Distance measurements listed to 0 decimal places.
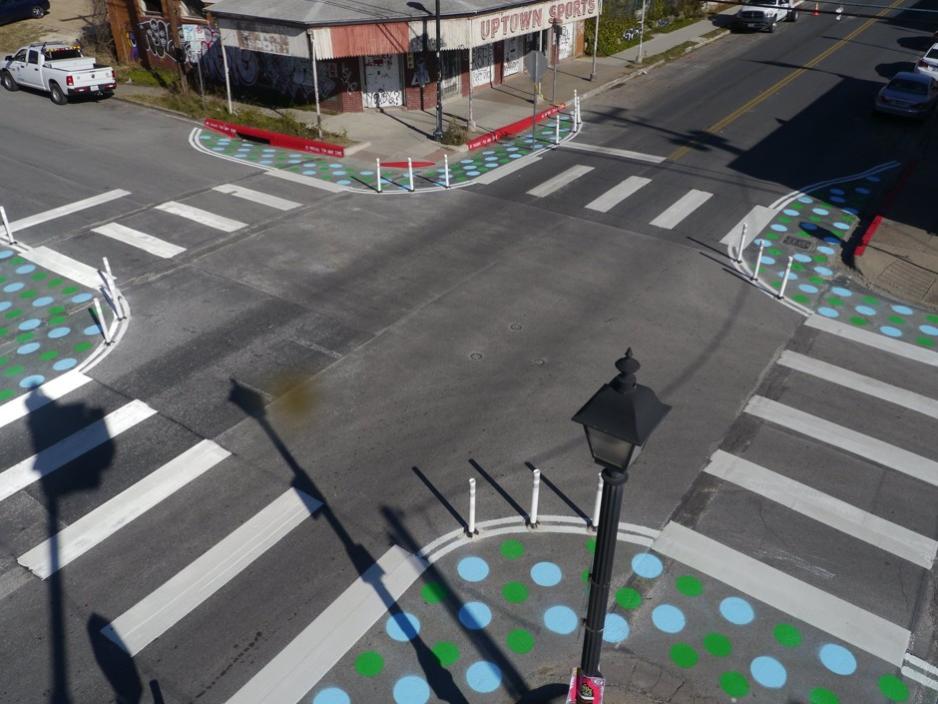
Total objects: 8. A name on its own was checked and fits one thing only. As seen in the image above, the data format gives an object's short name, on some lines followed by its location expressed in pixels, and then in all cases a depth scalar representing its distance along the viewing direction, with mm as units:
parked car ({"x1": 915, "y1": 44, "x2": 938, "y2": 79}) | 30291
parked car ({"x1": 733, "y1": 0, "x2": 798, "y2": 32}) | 40969
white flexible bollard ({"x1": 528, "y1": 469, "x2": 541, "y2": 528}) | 9273
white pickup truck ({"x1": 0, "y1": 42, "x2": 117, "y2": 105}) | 27516
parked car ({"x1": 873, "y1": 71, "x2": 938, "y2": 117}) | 26094
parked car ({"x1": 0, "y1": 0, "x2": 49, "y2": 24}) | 38800
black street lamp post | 4934
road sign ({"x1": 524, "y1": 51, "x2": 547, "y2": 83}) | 21922
